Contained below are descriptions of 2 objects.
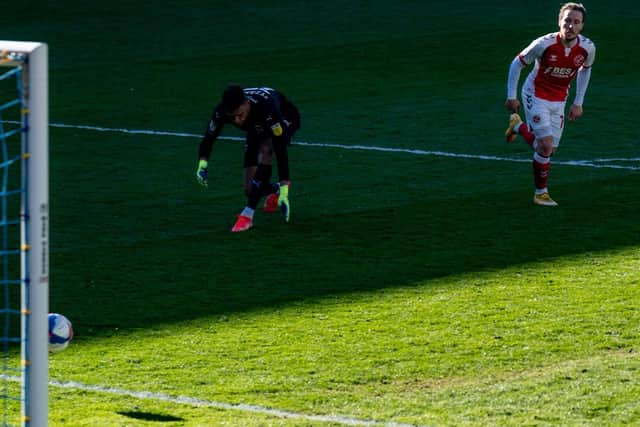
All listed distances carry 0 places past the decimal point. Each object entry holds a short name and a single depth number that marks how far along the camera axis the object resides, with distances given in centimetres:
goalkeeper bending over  2100
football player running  2273
